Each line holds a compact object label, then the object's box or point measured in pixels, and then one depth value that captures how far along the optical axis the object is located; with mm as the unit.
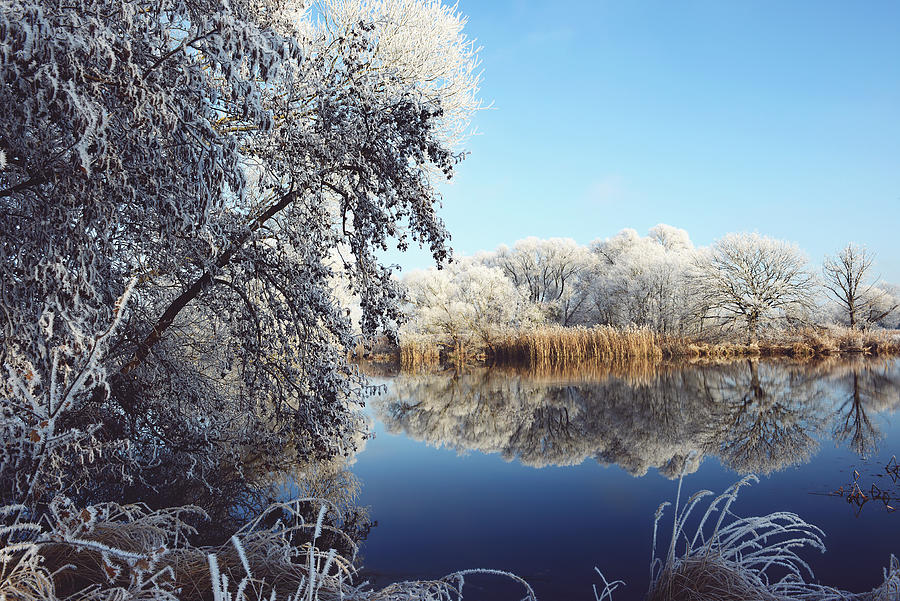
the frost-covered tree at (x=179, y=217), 2635
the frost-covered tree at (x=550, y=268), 42594
